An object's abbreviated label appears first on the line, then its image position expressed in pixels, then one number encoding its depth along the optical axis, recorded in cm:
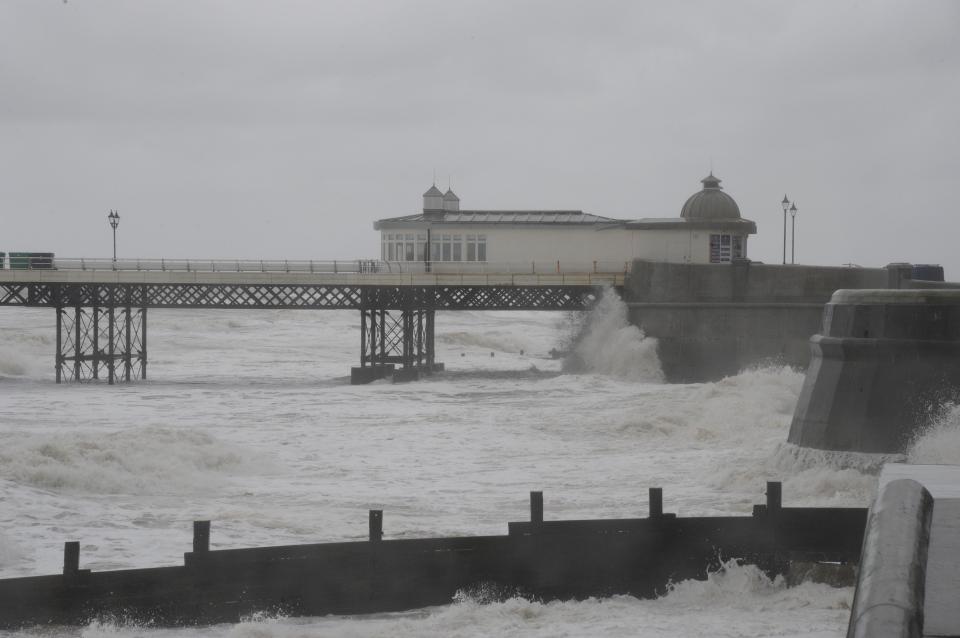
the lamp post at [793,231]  5567
